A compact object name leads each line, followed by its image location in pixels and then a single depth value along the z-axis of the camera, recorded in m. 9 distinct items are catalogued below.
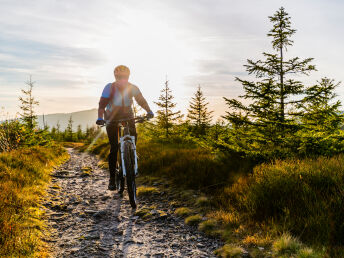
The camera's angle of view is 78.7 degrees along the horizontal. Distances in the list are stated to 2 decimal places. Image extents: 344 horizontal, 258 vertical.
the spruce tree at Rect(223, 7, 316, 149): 6.34
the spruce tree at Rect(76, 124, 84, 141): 69.64
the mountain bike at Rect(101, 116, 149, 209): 4.68
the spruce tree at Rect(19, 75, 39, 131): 29.79
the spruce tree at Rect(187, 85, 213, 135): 21.91
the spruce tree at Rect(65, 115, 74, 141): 62.89
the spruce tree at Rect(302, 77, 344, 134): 5.39
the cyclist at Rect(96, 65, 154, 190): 5.02
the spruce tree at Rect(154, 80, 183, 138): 16.95
